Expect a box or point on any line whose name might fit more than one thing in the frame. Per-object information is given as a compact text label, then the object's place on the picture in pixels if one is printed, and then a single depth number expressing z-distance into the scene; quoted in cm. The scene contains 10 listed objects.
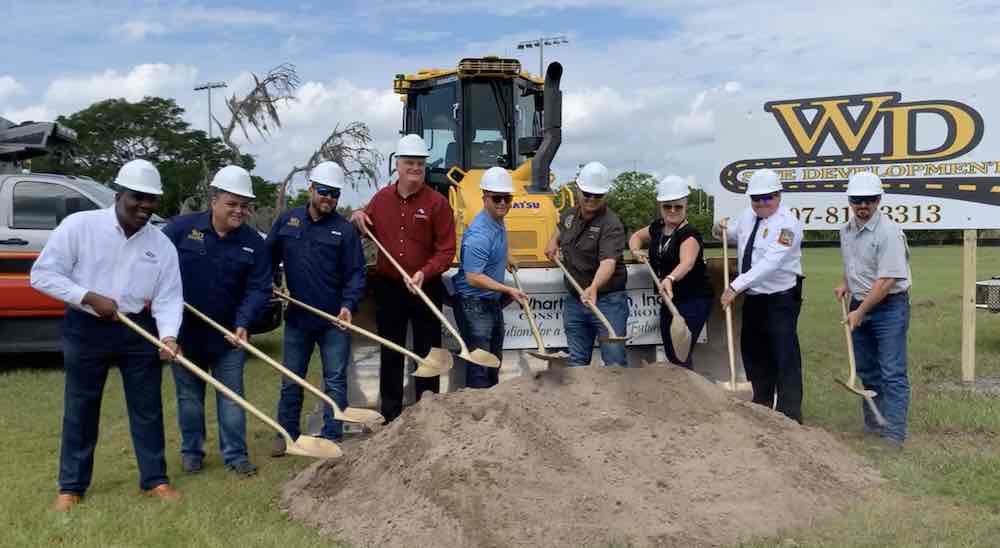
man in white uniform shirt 621
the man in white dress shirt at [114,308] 496
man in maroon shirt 630
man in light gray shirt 607
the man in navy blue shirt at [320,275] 607
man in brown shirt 635
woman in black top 639
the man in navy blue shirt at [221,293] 565
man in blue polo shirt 620
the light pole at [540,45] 3564
